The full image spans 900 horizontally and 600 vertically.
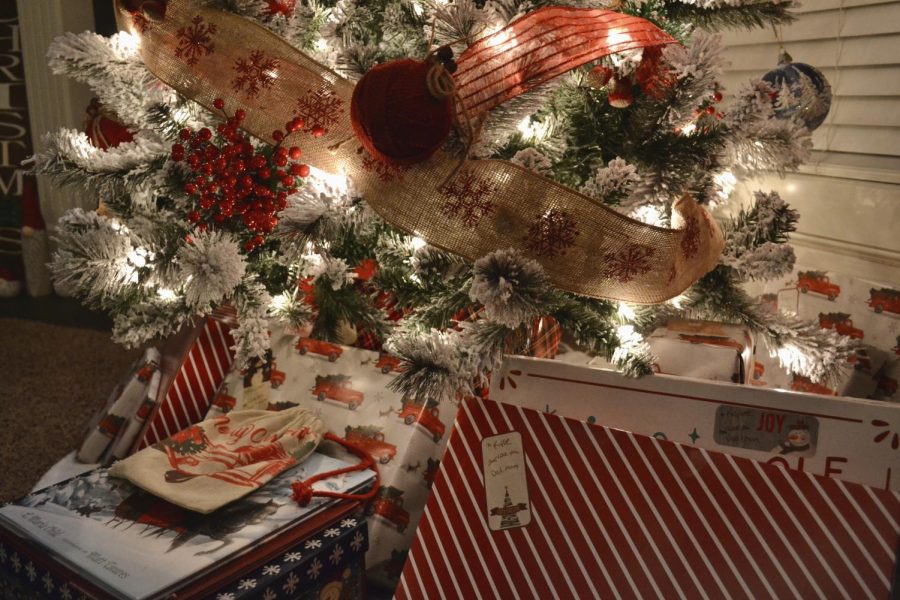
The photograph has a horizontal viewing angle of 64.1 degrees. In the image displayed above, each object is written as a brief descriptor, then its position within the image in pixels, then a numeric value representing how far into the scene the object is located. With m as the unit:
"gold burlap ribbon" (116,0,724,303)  0.77
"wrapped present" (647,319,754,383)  0.94
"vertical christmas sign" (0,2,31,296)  2.61
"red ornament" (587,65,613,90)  0.88
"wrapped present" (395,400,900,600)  0.69
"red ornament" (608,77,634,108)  0.86
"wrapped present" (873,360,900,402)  1.00
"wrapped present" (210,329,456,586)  0.97
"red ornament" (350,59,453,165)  0.72
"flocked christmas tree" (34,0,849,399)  0.80
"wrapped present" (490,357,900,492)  0.73
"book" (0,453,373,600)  0.75
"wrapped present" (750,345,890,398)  1.03
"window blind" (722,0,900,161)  1.19
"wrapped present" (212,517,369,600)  0.77
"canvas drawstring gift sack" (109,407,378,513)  0.87
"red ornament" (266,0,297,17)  0.91
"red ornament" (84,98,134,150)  1.23
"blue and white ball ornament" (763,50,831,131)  1.09
